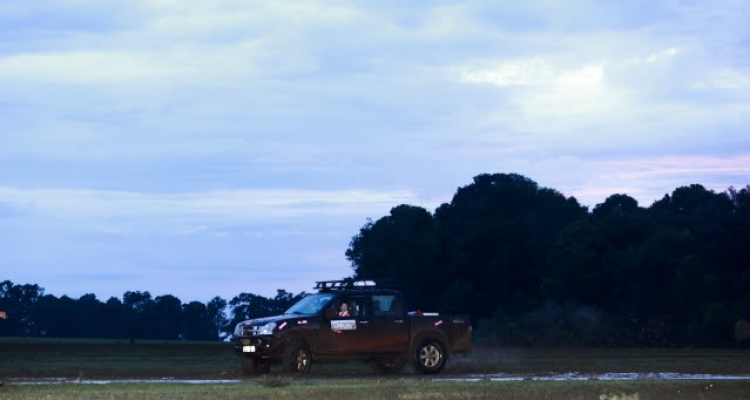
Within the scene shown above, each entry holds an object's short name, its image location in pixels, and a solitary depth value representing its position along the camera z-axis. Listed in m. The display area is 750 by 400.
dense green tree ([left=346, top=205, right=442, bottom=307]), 93.38
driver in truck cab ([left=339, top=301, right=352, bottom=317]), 26.44
